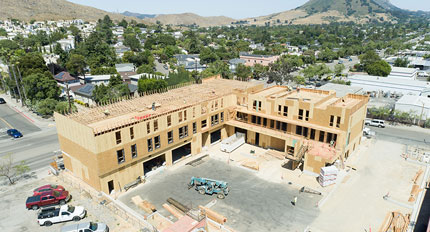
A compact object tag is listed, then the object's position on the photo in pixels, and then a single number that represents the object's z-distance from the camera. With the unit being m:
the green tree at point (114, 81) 90.38
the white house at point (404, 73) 108.65
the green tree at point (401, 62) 134.00
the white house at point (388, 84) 91.62
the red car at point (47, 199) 35.91
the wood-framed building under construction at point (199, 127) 38.97
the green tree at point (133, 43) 188.75
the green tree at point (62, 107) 72.76
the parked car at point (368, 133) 60.41
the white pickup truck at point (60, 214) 32.94
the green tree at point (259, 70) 122.99
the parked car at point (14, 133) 60.22
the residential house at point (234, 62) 140.38
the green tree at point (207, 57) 153.12
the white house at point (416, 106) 67.69
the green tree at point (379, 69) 112.34
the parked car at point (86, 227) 30.58
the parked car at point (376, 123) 66.62
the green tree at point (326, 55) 171.46
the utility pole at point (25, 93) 81.64
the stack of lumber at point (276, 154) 50.33
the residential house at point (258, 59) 146.38
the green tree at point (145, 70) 114.62
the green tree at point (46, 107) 72.92
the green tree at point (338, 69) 120.19
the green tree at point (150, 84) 82.94
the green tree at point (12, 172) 41.80
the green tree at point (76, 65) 112.21
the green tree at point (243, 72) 117.34
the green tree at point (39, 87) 78.44
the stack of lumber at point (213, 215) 32.84
